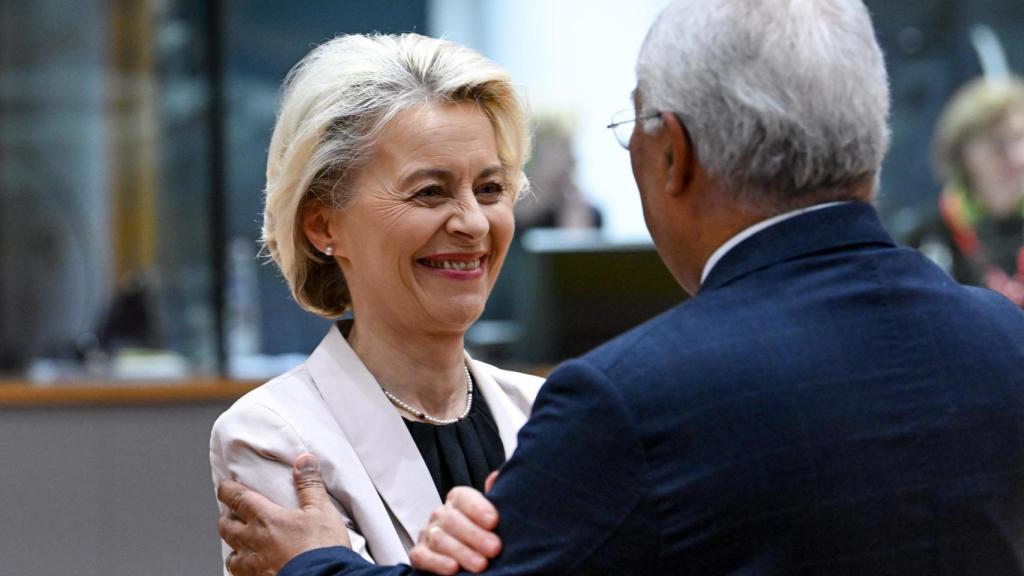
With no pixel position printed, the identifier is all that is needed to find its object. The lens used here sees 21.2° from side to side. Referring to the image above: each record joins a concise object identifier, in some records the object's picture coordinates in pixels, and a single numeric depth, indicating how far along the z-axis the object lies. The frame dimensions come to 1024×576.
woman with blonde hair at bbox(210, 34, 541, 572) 3.93
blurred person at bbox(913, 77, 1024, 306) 9.59
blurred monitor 9.37
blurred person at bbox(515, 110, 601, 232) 11.02
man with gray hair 2.71
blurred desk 9.03
